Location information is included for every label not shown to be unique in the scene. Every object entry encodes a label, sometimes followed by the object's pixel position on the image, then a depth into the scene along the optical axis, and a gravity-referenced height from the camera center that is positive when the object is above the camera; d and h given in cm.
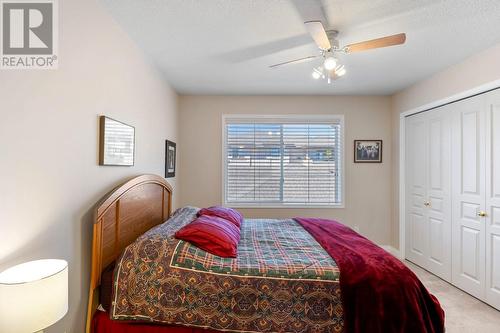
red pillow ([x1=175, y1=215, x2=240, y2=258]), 179 -51
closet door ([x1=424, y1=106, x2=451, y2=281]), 315 -32
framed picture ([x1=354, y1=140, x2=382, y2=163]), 415 +27
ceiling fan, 174 +93
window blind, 415 +12
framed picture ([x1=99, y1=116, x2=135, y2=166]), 181 +19
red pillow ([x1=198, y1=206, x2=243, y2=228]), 258 -48
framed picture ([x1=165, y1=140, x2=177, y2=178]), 341 +13
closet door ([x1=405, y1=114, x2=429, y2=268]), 354 -32
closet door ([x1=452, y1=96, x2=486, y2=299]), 271 -30
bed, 154 -78
